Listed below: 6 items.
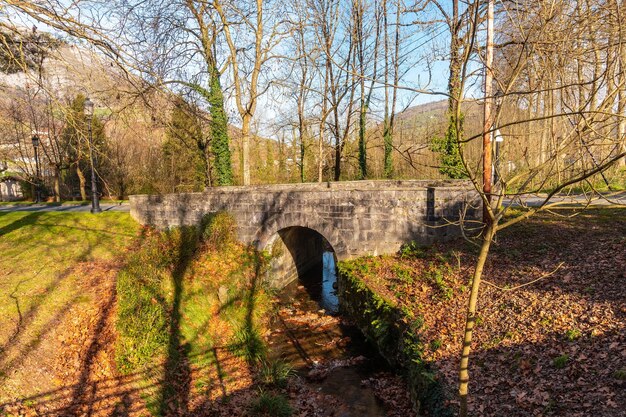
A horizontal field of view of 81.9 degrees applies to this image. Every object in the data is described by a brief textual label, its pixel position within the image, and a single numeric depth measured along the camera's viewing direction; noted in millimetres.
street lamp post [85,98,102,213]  10879
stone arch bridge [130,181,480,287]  10094
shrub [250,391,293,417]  6102
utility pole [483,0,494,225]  7871
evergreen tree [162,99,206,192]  24516
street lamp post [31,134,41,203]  17681
